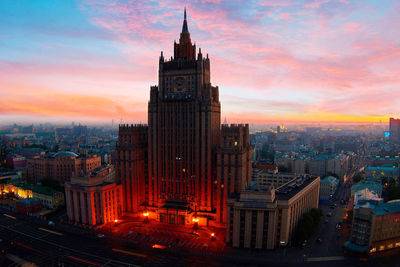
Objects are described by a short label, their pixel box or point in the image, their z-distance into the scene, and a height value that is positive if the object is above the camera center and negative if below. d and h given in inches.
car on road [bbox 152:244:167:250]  3425.9 -1716.8
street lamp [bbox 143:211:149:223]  4271.2 -1659.3
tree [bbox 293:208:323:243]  3636.8 -1580.9
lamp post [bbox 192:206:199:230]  4044.3 -1655.9
